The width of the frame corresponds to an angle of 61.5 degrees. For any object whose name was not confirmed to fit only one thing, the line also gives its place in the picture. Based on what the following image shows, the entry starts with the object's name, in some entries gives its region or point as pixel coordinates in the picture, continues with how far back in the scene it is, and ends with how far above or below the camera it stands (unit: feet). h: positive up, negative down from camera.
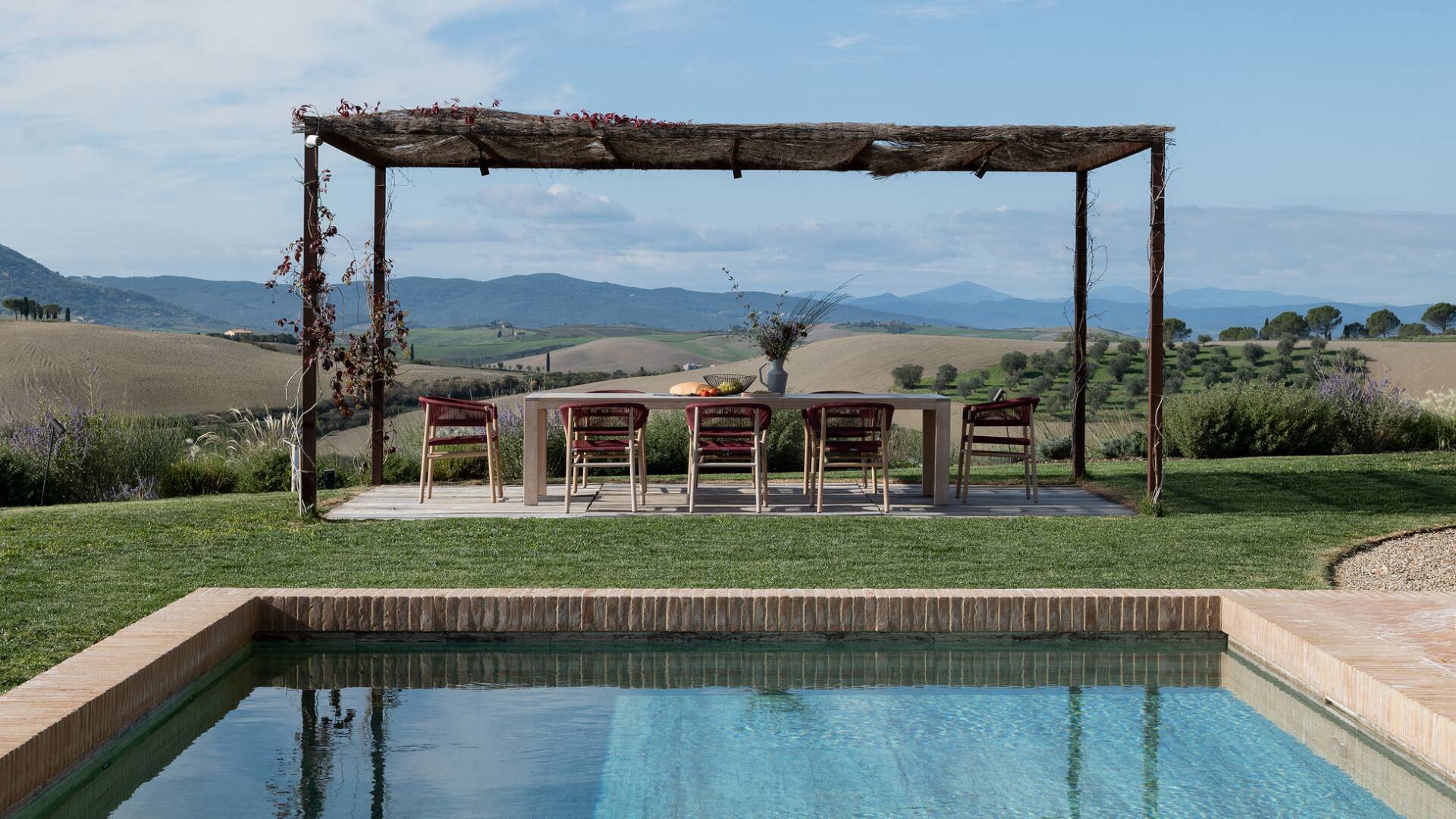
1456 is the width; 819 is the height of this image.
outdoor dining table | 26.00 -0.84
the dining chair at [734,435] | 24.84 -1.35
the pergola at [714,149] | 24.21 +4.87
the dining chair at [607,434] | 24.93 -1.34
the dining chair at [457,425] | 26.30 -1.23
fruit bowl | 28.14 -0.22
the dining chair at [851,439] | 25.16 -1.42
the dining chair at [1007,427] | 26.94 -1.29
